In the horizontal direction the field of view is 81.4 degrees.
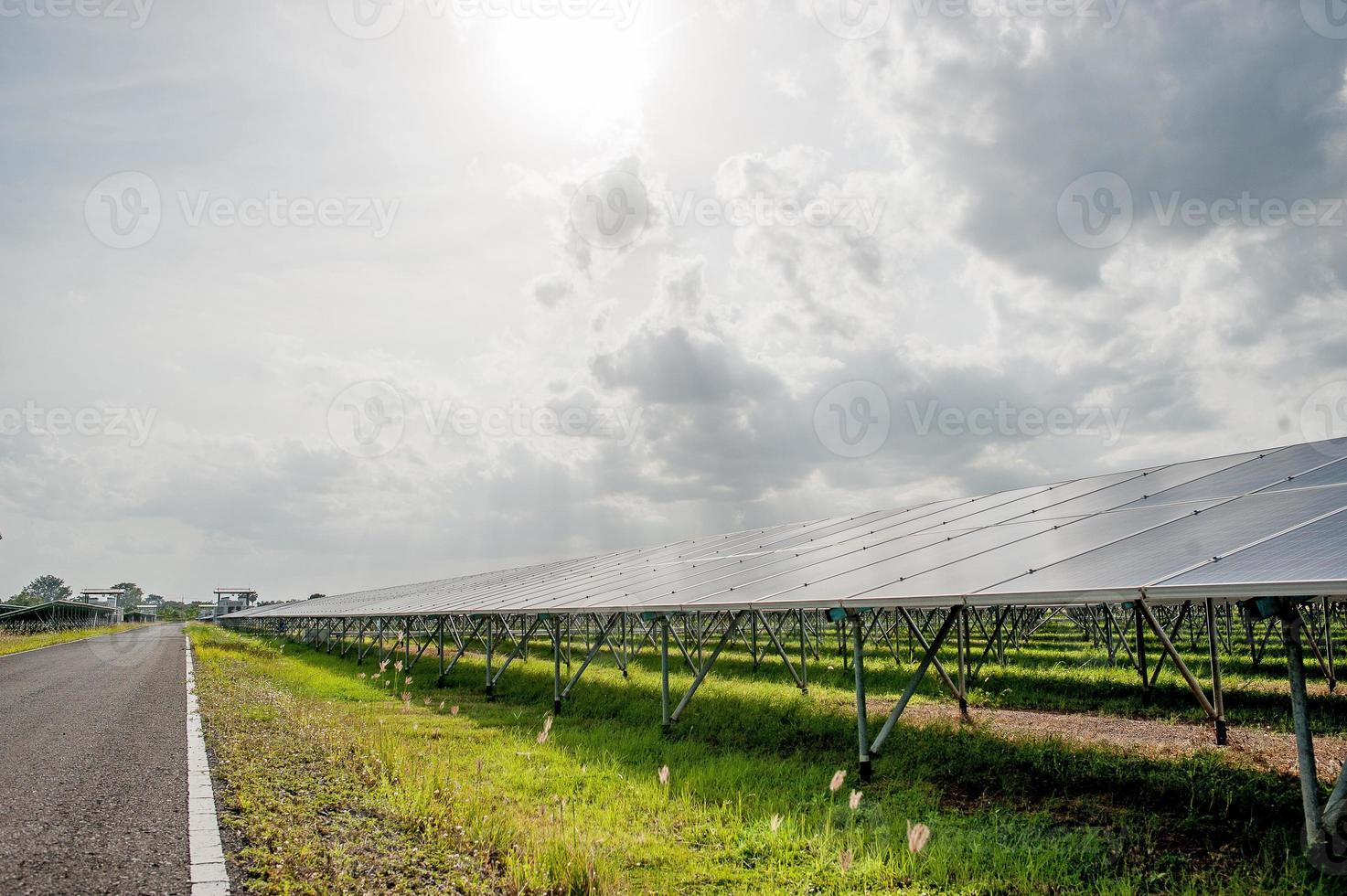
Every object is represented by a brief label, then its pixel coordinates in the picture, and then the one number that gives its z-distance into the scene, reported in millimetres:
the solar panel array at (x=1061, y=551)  6133
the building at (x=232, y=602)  135500
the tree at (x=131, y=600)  140800
